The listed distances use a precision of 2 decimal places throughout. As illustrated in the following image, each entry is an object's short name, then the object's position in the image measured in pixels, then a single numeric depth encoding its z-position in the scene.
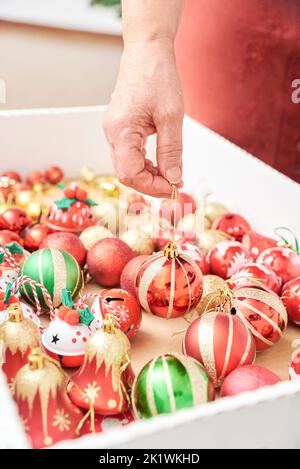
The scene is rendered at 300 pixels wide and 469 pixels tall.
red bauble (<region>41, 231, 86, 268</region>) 0.98
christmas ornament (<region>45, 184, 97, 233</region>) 1.11
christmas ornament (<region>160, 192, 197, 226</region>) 1.20
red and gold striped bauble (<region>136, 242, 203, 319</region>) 0.82
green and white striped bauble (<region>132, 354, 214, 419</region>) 0.64
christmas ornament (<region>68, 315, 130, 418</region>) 0.68
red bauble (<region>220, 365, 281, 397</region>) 0.68
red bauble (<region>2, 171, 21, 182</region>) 1.36
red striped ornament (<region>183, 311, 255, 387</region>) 0.73
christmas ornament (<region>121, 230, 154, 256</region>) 1.05
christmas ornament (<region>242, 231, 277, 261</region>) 1.07
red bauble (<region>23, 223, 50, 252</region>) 1.07
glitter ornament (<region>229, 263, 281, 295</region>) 0.90
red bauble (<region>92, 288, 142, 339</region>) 0.81
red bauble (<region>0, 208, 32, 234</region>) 1.11
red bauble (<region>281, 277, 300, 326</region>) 0.90
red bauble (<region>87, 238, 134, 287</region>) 0.96
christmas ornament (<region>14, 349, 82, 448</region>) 0.63
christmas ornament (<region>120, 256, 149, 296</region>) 0.92
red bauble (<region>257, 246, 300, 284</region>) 0.97
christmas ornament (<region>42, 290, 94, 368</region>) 0.76
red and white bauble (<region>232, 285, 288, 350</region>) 0.81
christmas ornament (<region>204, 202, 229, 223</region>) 1.20
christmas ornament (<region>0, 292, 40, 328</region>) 0.80
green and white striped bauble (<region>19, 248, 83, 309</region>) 0.88
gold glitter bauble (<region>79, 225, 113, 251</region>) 1.05
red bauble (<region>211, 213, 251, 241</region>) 1.12
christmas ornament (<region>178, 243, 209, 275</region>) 0.98
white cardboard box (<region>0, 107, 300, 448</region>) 0.54
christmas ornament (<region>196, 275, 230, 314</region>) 0.85
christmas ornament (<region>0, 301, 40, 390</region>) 0.72
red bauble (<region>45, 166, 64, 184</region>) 1.39
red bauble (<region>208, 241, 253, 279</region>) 0.99
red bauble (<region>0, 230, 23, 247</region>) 1.02
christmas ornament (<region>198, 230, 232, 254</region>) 1.08
